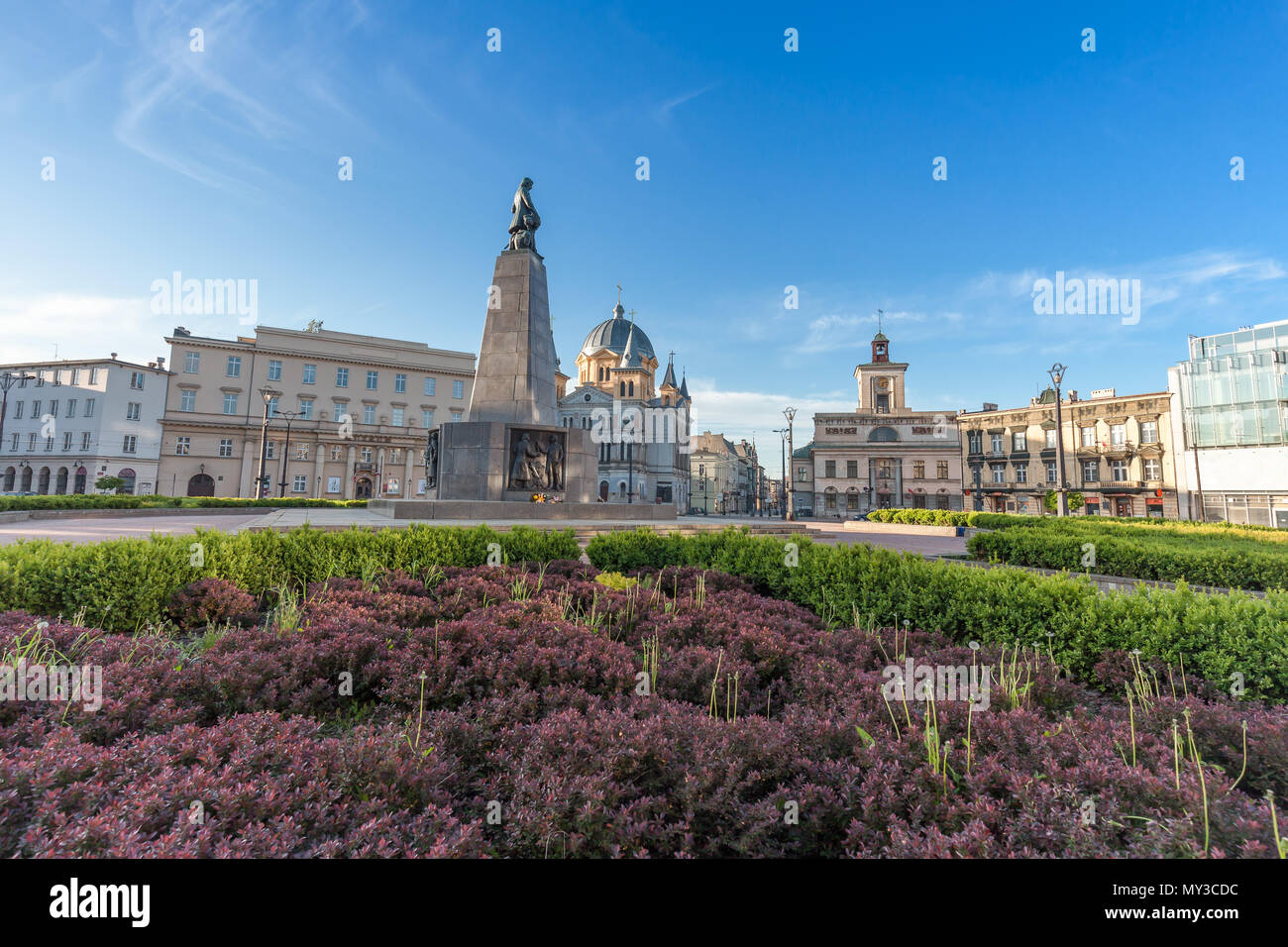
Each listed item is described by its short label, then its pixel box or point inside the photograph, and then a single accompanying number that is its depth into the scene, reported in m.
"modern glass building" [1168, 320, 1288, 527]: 43.56
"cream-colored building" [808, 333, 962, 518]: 61.28
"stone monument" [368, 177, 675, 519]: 16.64
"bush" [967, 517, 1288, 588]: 9.80
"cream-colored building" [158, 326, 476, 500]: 55.25
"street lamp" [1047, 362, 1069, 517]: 22.52
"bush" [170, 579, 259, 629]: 5.86
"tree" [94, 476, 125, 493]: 35.81
